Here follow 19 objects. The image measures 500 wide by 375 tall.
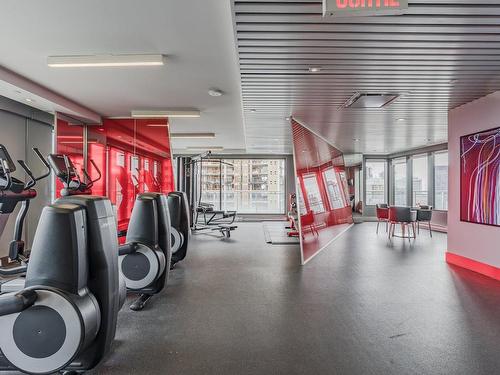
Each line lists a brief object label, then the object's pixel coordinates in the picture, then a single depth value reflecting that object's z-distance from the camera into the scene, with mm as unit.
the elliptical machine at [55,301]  1774
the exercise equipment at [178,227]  4914
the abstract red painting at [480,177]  4598
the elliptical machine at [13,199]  3355
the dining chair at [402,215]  7719
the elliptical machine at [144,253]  3281
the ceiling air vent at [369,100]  4767
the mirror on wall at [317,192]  5773
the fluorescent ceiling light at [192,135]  9000
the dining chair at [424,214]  8023
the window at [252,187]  13203
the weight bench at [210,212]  9477
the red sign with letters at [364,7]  2160
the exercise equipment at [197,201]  8733
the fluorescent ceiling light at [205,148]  11566
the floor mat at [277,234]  7359
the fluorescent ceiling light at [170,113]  6438
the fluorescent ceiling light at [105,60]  3736
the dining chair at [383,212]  8615
